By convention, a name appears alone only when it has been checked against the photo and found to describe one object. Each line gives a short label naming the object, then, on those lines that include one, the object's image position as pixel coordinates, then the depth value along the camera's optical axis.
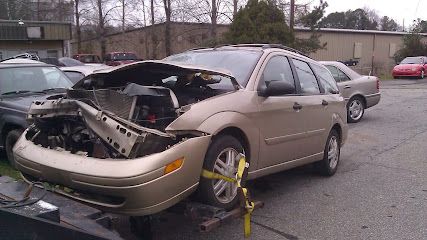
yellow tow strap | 3.97
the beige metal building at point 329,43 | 38.56
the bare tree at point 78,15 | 47.72
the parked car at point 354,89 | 12.09
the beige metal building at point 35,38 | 32.31
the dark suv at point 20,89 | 6.60
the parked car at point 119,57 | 31.97
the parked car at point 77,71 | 10.83
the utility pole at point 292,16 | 24.73
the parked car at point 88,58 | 34.07
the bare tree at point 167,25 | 36.09
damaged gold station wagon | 3.59
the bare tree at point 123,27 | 45.94
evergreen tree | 19.39
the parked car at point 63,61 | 23.10
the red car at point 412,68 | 30.22
